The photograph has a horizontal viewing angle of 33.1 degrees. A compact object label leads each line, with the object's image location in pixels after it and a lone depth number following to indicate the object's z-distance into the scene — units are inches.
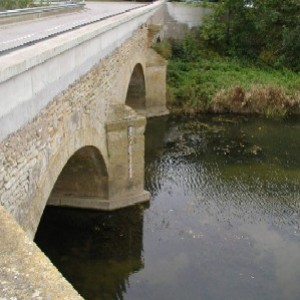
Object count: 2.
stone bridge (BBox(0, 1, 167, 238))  243.3
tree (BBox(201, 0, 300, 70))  1146.0
